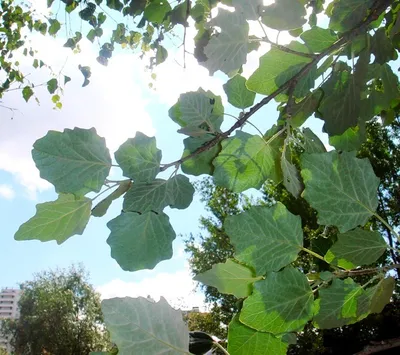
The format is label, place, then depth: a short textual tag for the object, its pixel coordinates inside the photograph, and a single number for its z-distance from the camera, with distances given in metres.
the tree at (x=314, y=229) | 8.20
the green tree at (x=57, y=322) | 15.82
